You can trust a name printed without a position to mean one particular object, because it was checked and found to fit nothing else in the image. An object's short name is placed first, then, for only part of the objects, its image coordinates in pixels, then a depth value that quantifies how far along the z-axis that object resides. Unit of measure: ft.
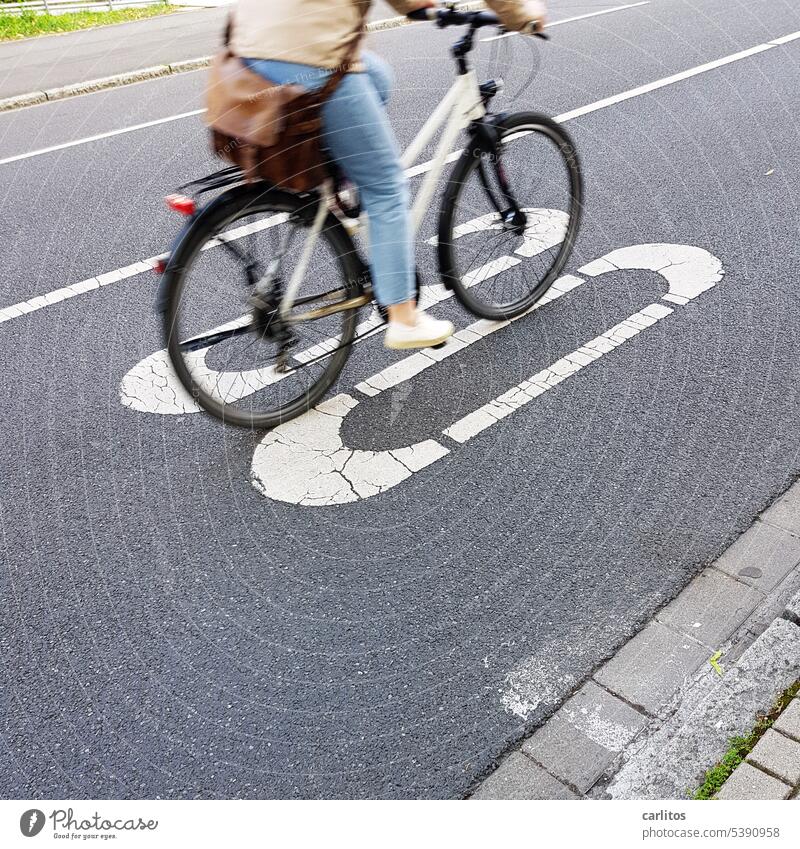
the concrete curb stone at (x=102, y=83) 30.04
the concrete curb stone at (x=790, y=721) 6.89
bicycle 10.05
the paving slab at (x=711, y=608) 8.22
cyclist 8.63
